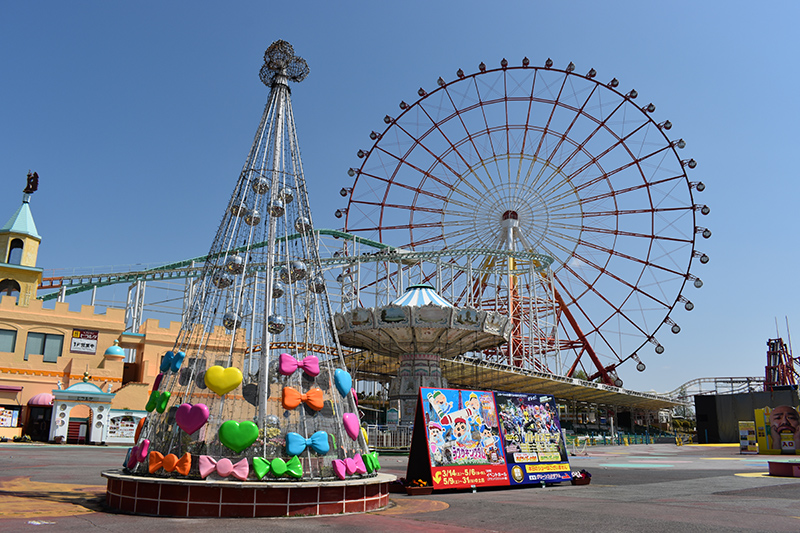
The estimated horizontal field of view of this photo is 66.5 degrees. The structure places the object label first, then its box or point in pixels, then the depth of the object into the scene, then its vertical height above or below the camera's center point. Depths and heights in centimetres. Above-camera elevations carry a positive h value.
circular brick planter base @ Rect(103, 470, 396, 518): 675 -105
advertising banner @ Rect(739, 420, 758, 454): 3111 -132
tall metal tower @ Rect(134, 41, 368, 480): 743 +70
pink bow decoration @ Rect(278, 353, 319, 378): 791 +51
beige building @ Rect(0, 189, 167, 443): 2742 +195
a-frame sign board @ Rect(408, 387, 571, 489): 1060 -59
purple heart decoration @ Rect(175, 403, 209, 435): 727 -17
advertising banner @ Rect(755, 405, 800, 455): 2816 -84
